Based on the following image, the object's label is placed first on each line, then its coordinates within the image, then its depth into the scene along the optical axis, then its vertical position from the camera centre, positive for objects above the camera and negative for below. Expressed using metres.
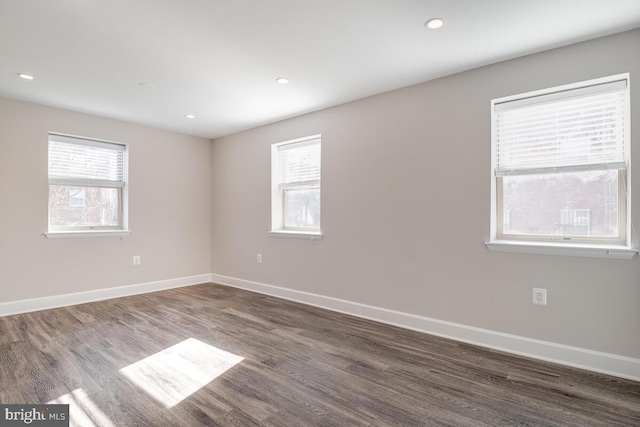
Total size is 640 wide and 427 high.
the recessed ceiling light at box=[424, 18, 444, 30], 2.15 +1.28
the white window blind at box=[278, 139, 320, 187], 4.19 +0.69
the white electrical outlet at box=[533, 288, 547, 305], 2.54 -0.63
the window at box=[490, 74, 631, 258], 2.37 +0.38
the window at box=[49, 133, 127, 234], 3.98 +0.37
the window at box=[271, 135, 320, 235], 4.20 +0.37
